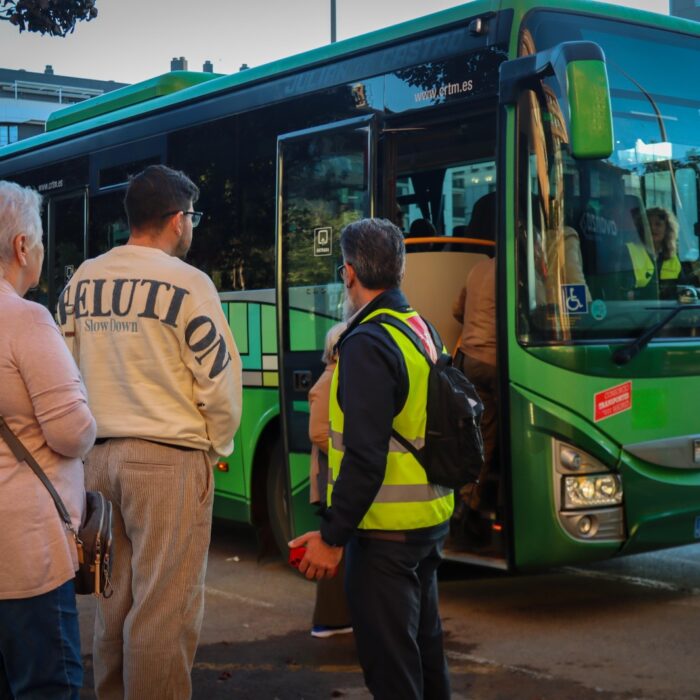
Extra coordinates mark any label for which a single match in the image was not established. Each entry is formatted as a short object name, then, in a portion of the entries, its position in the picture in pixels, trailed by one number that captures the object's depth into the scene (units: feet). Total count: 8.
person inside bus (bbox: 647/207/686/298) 22.38
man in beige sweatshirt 14.37
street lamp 78.38
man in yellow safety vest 12.66
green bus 21.58
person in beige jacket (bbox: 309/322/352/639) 20.17
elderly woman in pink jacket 11.22
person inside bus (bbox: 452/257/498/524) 22.76
